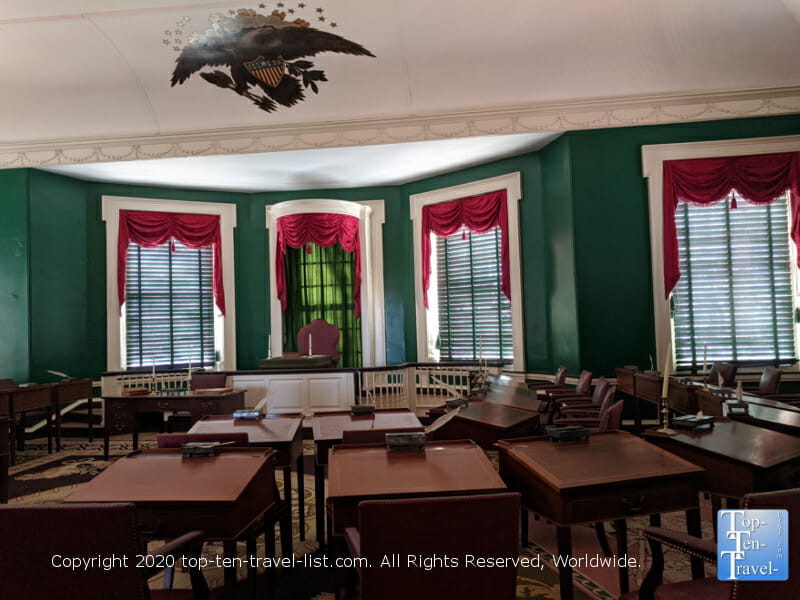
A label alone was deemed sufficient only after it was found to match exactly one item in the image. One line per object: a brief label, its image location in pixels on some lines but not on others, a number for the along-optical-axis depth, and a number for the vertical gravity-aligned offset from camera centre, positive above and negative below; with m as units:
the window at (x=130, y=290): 8.80 +0.37
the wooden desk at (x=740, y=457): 2.31 -0.68
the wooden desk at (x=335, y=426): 3.20 -0.71
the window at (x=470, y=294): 8.07 +0.26
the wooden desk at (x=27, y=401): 6.26 -0.92
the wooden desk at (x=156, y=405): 6.30 -0.99
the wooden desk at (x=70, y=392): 7.06 -0.93
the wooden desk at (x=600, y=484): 2.16 -0.72
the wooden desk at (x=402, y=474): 2.12 -0.68
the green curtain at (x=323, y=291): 9.74 +0.43
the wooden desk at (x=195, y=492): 2.13 -0.69
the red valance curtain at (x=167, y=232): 8.90 +1.46
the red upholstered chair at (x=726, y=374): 5.82 -0.75
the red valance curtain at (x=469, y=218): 8.13 +1.44
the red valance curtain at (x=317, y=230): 9.05 +1.42
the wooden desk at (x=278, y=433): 3.18 -0.72
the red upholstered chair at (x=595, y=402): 5.00 -0.88
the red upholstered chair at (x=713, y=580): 1.58 -0.84
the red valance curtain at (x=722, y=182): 6.62 +1.48
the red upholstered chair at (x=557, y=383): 6.58 -0.90
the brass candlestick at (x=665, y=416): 2.87 -0.60
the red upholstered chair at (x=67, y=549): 1.71 -0.71
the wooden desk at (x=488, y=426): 3.71 -0.80
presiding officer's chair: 8.98 -0.36
